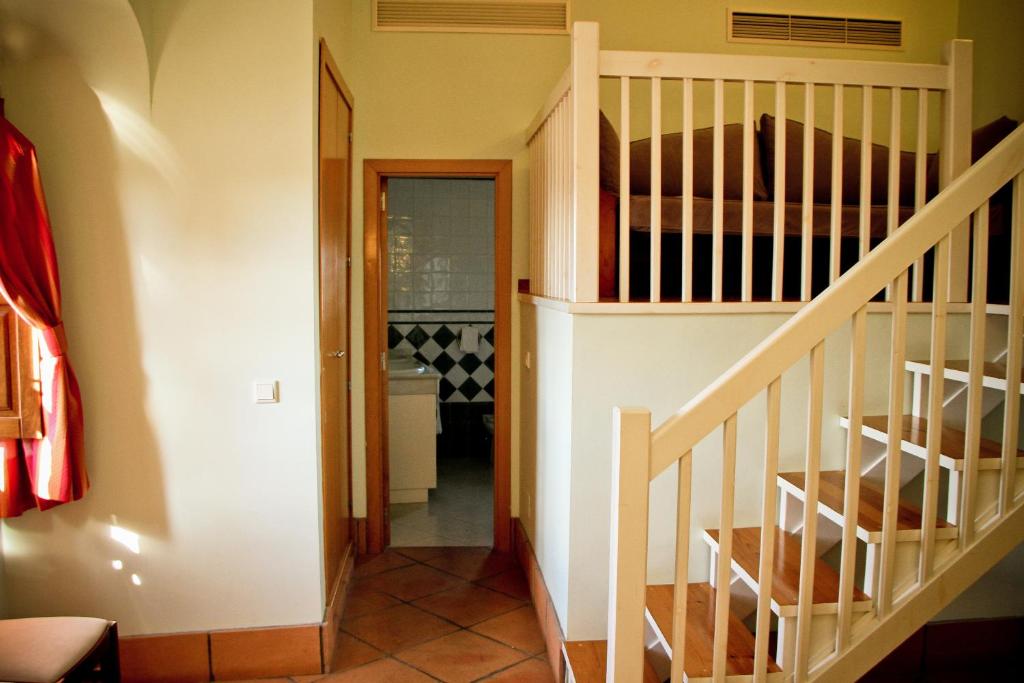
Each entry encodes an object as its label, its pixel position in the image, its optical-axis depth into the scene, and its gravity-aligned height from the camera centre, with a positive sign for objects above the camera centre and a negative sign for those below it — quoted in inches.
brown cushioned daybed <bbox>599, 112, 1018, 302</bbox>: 107.8 +15.0
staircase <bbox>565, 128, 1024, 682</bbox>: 67.1 -20.6
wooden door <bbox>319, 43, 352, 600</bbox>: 115.0 -1.5
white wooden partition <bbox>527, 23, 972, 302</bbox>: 95.0 +21.9
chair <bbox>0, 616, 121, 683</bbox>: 77.7 -38.9
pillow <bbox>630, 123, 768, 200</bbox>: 121.1 +24.0
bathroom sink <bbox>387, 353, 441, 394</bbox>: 180.2 -19.7
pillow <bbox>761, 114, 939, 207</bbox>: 124.6 +24.7
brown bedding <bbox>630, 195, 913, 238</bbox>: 107.4 +13.3
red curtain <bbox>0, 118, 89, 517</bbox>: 91.7 -4.9
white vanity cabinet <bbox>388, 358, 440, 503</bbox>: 179.9 -31.5
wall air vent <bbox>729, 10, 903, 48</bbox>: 154.9 +59.6
